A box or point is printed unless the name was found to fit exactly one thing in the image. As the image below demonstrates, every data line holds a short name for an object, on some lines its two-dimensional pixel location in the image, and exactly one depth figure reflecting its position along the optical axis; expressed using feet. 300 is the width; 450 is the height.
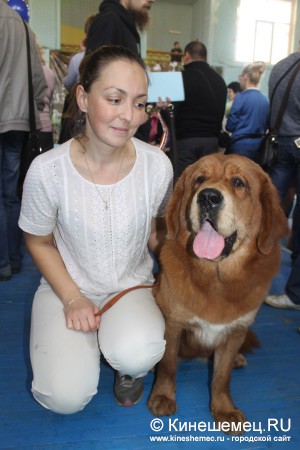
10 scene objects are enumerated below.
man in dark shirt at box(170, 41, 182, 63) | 41.09
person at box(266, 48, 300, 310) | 9.04
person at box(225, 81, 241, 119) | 25.05
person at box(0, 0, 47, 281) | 8.82
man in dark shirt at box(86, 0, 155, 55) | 7.39
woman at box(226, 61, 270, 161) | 13.87
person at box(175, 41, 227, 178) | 12.12
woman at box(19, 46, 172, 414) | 5.21
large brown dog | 5.38
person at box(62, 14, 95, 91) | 11.21
